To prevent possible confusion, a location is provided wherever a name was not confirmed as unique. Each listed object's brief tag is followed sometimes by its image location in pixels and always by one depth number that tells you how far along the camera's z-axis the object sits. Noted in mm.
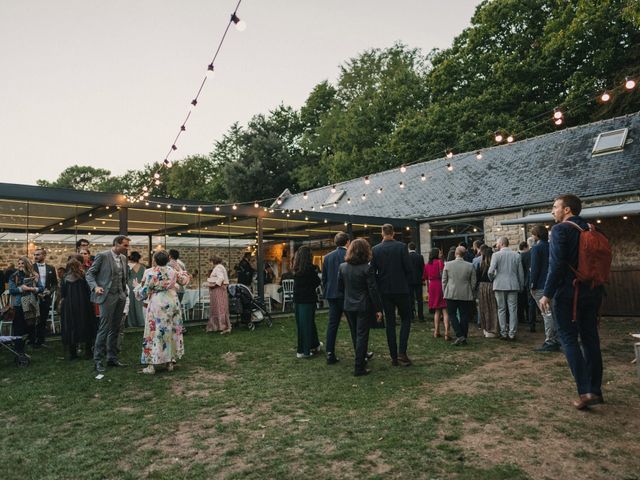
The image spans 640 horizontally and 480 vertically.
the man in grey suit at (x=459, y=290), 6286
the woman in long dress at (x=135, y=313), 9711
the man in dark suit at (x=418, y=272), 8859
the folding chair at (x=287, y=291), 12156
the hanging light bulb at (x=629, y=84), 7202
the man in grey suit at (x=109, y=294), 5277
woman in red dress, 7098
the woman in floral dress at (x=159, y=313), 5051
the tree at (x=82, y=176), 51438
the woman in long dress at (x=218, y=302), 8414
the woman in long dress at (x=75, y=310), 5906
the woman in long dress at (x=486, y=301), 7105
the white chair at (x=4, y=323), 7782
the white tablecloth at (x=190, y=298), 10258
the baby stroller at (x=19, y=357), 5498
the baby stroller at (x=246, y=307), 8836
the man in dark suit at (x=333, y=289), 5207
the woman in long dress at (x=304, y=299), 5777
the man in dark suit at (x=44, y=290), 6770
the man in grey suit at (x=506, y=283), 6621
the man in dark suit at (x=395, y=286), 5086
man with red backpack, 3268
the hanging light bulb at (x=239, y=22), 4438
